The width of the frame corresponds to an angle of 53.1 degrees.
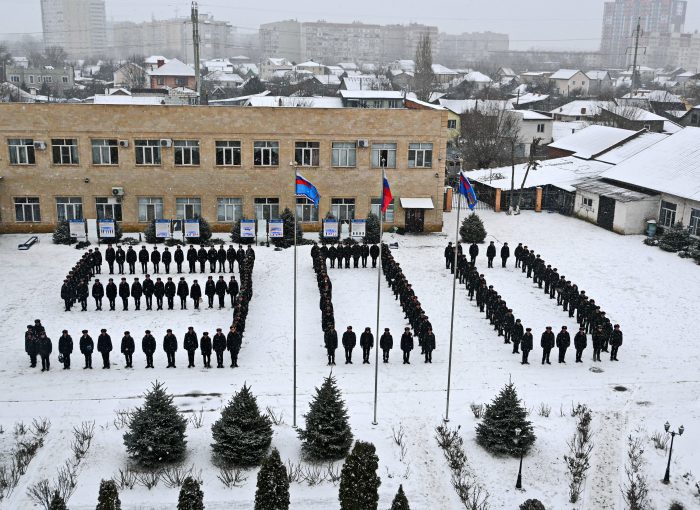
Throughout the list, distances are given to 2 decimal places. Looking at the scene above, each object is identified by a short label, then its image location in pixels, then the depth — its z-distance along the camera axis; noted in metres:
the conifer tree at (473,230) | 30.36
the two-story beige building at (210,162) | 30.72
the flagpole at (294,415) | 14.27
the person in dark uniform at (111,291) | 20.97
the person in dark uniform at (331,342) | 17.34
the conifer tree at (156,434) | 12.66
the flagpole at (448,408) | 14.47
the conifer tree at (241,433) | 12.75
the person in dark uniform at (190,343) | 16.97
